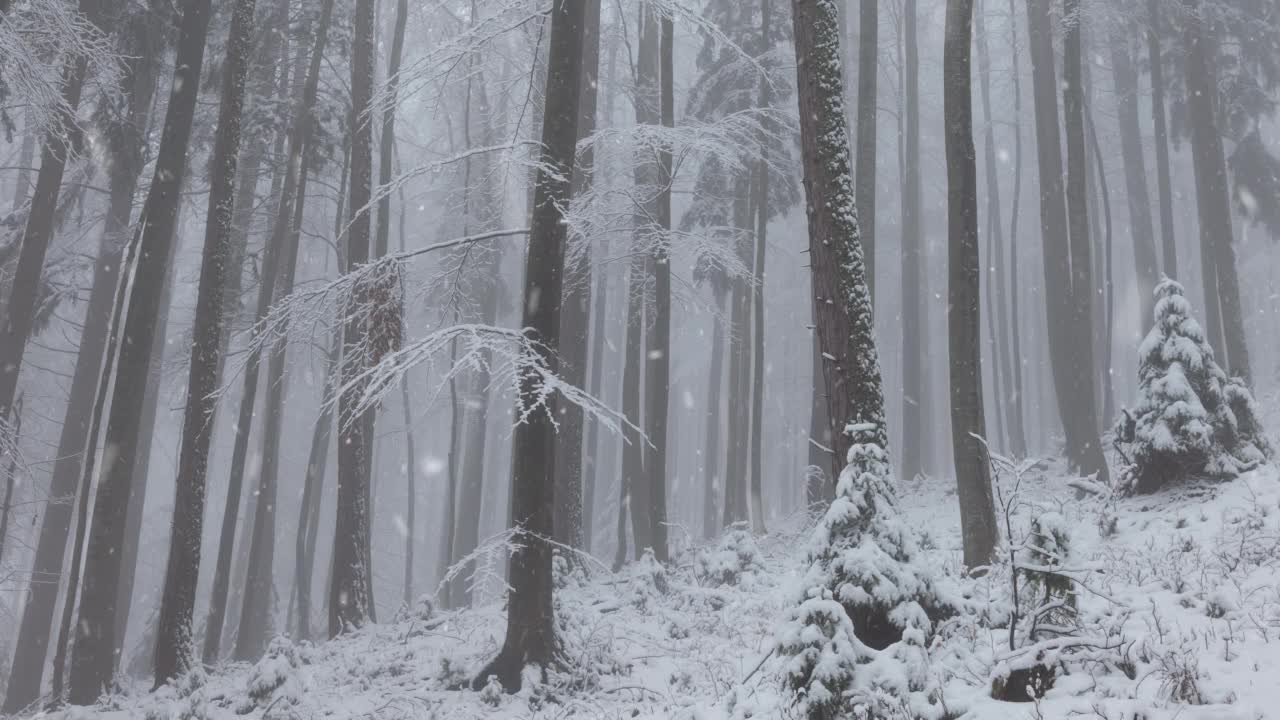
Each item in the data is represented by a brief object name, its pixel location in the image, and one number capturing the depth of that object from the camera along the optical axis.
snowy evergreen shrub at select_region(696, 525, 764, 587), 11.34
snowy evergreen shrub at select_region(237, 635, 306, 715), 7.87
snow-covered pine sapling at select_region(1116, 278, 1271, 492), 8.84
